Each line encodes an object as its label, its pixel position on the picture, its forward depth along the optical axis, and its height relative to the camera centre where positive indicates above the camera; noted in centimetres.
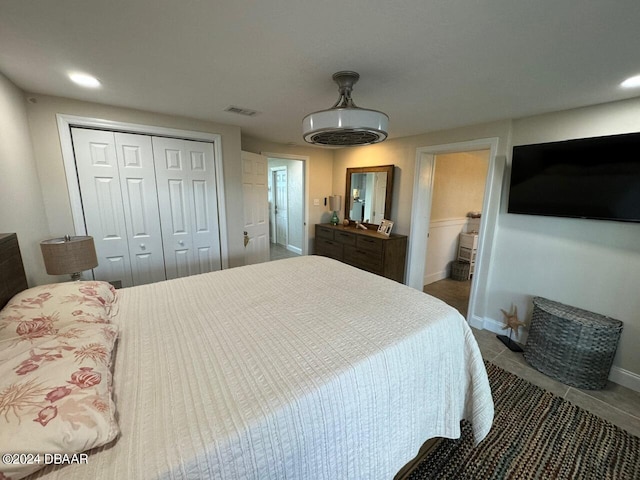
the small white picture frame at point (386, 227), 351 -42
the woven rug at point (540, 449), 137 -148
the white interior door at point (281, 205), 594 -20
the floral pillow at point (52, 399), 57 -53
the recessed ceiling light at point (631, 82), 153 +74
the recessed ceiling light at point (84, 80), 166 +79
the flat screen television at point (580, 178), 183 +17
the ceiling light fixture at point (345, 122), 138 +42
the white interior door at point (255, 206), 332 -14
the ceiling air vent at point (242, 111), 229 +80
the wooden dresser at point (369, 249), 328 -74
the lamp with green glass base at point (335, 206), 438 -16
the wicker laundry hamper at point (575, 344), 192 -115
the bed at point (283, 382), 70 -66
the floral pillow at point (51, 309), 96 -50
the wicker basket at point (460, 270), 424 -122
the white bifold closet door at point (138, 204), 231 -9
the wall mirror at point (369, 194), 362 +5
